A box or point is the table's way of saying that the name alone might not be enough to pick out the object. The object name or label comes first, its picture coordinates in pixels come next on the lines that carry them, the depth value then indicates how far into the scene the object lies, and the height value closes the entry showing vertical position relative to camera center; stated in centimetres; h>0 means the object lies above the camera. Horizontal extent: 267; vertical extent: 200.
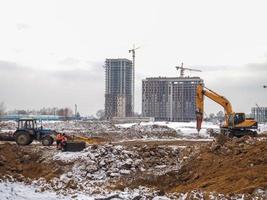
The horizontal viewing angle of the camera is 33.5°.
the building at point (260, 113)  13605 +255
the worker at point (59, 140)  2929 -132
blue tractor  3309 -98
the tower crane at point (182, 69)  17840 +2090
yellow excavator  3734 -13
